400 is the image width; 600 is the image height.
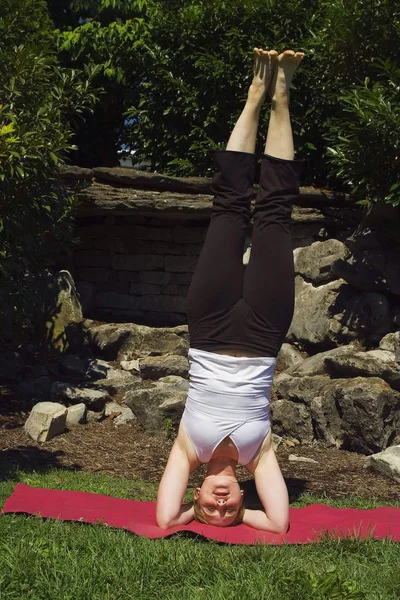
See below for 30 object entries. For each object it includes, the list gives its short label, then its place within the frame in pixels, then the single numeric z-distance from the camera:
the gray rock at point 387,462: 6.78
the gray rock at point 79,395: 8.61
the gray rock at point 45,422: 7.54
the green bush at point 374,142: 8.23
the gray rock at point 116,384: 9.18
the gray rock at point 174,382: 8.41
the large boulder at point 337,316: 9.50
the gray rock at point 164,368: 9.41
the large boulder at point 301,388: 8.05
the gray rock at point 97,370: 9.74
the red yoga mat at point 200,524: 4.41
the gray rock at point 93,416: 8.41
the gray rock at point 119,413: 8.38
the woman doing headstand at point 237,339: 4.66
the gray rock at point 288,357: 9.98
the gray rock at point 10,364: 9.69
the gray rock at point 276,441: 7.71
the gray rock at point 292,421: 7.93
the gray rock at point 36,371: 9.73
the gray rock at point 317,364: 8.89
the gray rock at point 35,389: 8.96
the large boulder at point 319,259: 10.20
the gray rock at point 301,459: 7.33
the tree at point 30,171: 7.48
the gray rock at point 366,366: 7.98
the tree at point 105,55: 12.97
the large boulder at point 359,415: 7.46
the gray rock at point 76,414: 8.20
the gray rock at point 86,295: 11.93
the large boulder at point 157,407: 7.86
